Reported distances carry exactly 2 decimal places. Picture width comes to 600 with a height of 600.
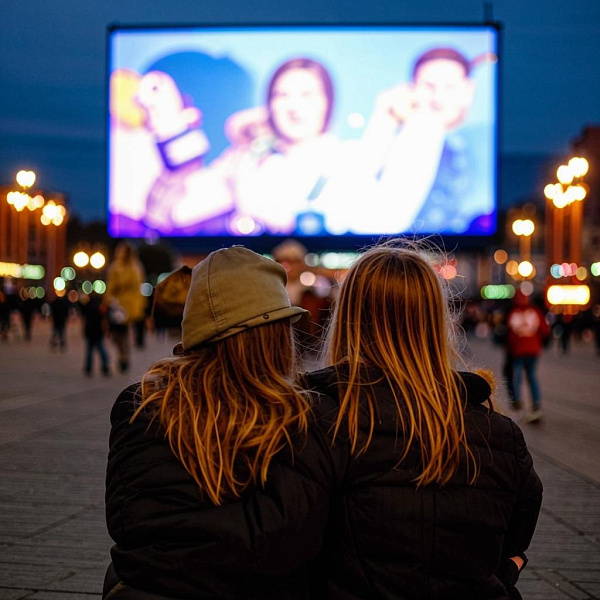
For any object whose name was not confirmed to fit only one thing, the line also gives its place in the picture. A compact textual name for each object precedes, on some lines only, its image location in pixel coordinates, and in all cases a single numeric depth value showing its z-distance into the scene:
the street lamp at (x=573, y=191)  27.14
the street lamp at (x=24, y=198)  32.34
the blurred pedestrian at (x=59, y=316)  23.70
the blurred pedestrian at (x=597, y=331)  26.50
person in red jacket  10.83
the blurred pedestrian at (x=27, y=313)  29.08
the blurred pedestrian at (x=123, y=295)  14.99
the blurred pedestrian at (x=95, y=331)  15.39
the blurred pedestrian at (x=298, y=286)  11.29
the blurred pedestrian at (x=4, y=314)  28.89
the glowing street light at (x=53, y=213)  36.69
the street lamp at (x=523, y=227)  36.97
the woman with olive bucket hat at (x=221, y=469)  1.98
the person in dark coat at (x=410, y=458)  2.05
